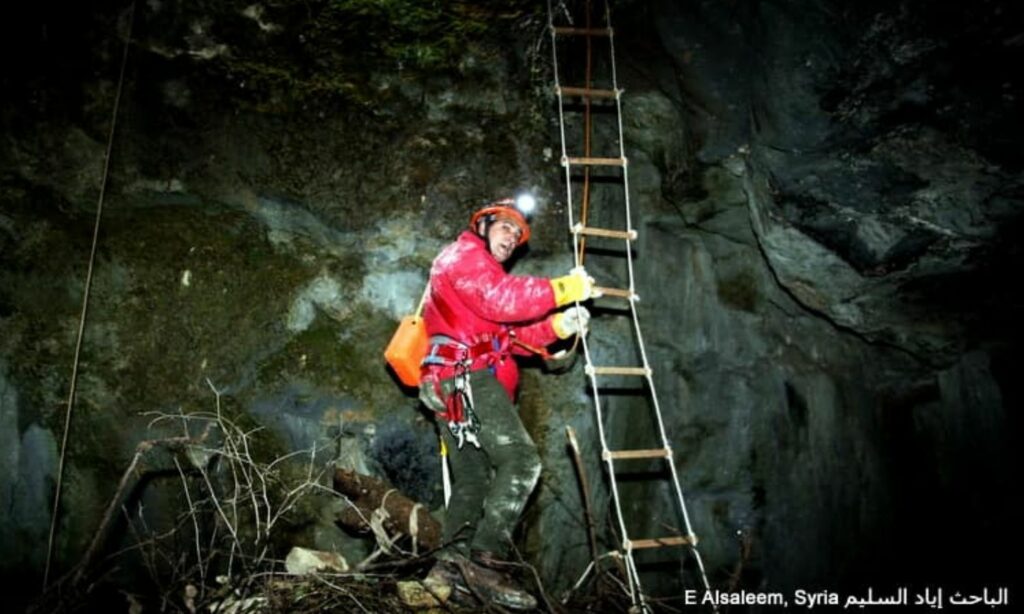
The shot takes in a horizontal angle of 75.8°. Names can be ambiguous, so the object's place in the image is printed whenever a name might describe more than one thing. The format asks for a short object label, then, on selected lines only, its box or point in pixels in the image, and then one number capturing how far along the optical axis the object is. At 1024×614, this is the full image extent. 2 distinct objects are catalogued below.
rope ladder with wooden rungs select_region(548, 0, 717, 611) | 3.58
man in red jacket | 3.66
